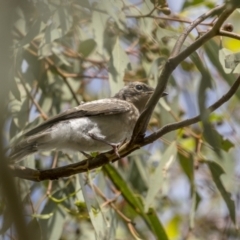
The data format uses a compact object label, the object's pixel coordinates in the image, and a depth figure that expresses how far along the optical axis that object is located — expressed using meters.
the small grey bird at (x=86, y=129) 6.29
